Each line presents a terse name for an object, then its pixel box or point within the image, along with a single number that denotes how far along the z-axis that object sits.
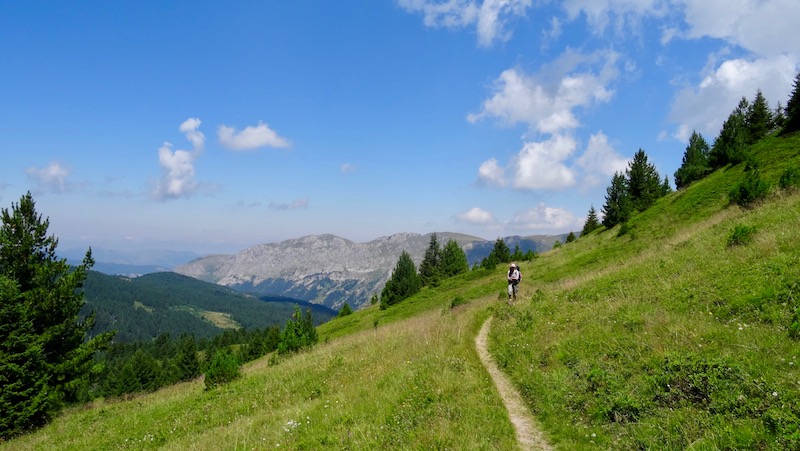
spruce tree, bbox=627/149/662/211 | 62.09
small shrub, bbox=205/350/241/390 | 19.69
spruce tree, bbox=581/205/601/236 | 75.50
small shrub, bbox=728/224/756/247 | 15.70
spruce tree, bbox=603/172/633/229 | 53.06
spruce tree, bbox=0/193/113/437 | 20.12
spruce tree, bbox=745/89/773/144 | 50.34
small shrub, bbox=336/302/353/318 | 91.18
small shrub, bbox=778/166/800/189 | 23.93
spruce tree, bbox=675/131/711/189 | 57.88
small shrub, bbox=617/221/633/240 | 42.70
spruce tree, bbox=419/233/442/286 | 92.72
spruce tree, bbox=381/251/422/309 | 76.31
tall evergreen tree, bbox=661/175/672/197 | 74.31
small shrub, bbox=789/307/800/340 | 7.73
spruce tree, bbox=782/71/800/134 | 39.97
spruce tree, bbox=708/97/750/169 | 45.14
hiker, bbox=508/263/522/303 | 24.02
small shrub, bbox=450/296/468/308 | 34.88
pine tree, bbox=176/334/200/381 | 102.75
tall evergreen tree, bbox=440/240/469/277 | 87.50
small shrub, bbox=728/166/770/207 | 25.09
